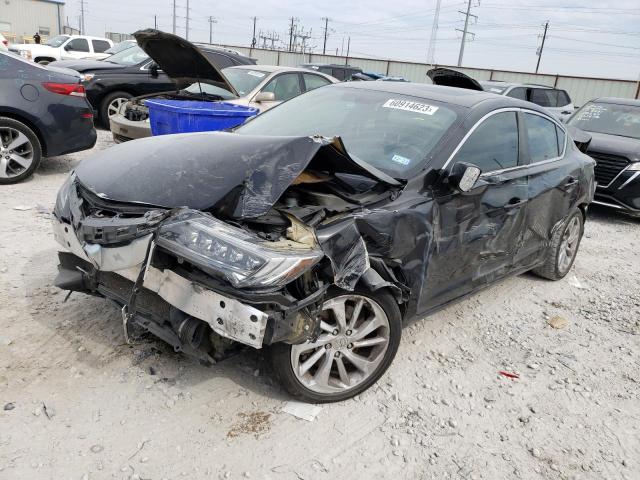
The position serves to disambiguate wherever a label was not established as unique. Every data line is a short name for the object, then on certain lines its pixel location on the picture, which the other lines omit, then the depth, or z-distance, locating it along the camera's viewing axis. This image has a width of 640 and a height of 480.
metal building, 42.66
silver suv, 12.35
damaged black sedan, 2.29
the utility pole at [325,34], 75.50
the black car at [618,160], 7.36
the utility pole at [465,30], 49.94
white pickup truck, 17.27
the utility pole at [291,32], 73.50
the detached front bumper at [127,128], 7.27
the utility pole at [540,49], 54.18
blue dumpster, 5.31
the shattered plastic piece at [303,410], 2.67
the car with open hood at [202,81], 5.89
